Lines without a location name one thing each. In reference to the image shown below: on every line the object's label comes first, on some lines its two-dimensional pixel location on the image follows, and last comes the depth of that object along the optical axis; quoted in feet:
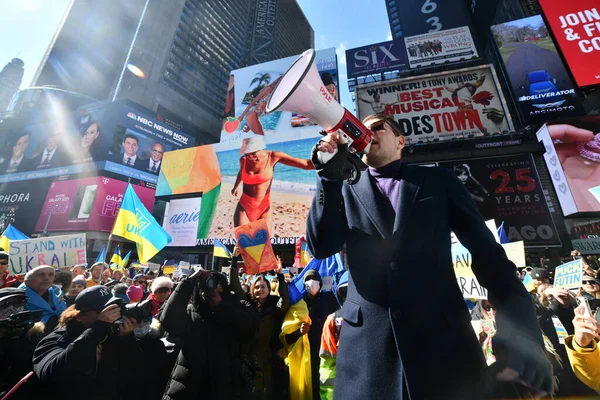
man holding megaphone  3.02
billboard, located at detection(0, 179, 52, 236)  114.83
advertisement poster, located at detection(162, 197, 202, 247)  77.82
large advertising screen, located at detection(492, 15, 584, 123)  46.26
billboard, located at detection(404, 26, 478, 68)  55.42
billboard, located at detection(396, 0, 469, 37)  68.03
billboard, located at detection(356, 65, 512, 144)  46.32
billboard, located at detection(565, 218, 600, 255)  40.32
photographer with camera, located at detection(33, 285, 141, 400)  6.68
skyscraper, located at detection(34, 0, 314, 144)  130.11
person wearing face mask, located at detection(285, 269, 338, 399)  11.81
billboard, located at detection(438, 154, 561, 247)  39.32
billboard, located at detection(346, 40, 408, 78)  58.49
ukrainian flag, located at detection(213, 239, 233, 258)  28.45
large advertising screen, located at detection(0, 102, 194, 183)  111.04
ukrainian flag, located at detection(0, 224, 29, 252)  22.82
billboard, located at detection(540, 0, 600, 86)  37.65
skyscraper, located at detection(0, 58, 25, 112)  271.65
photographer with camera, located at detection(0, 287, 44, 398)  7.18
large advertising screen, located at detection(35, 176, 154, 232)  99.09
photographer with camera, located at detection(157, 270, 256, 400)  9.06
